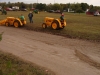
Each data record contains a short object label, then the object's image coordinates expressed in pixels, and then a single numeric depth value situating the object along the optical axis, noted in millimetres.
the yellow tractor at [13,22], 20656
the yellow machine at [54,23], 17875
